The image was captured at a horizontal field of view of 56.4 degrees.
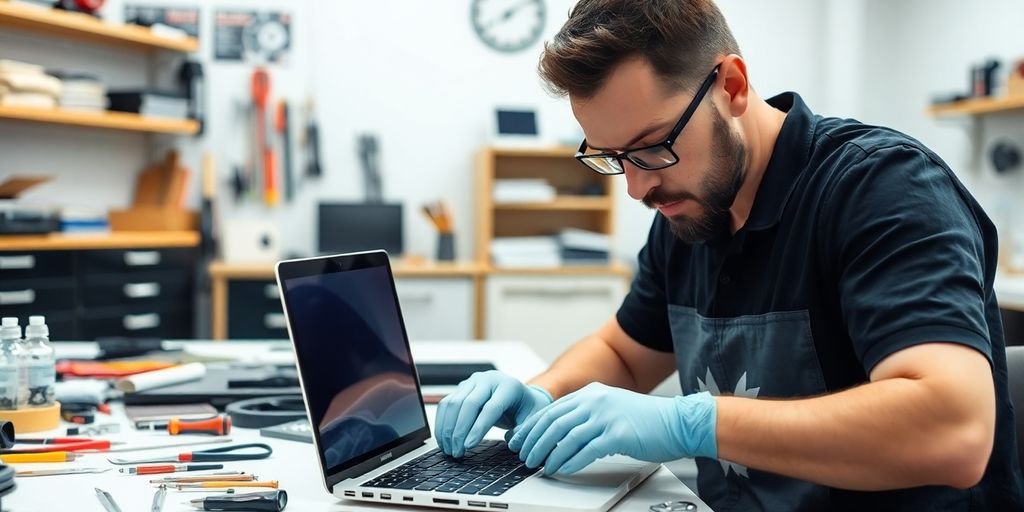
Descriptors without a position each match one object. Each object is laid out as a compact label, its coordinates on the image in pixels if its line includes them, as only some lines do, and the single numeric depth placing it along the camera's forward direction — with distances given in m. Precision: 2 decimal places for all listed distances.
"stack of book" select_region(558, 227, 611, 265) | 3.99
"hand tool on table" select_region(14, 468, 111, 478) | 1.11
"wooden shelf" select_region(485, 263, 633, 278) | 3.88
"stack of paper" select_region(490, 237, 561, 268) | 3.94
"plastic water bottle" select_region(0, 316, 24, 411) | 1.28
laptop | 0.99
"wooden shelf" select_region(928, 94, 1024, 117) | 3.38
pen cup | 4.06
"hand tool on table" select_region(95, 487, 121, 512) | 0.97
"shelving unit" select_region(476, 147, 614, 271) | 4.30
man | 0.95
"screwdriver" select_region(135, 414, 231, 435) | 1.32
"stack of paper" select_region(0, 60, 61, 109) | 3.26
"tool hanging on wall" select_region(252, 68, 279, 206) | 4.11
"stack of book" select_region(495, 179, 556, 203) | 4.02
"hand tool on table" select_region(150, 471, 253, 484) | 1.07
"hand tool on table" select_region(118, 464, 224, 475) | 1.11
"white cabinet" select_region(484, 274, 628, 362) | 3.85
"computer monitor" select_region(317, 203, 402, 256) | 4.08
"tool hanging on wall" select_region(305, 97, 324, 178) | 4.17
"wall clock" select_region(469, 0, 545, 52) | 4.36
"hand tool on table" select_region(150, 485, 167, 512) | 0.97
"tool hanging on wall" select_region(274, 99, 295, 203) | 4.14
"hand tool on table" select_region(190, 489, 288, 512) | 0.97
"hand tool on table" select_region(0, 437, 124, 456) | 1.20
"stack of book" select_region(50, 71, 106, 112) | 3.47
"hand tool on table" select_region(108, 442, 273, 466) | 1.16
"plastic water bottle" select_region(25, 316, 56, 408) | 1.31
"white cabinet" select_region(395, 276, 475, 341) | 3.79
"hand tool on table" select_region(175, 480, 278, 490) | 1.04
